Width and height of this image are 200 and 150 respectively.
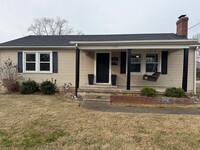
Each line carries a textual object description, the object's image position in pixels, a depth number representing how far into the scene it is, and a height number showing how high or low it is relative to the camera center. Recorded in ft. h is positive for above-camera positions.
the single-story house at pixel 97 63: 34.76 +1.91
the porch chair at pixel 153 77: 31.35 -0.73
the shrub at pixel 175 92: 27.89 -3.02
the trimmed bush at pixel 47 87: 33.53 -2.86
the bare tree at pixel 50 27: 118.42 +30.93
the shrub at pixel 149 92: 27.94 -3.01
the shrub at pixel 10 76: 34.94 -0.89
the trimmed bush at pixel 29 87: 33.55 -2.90
